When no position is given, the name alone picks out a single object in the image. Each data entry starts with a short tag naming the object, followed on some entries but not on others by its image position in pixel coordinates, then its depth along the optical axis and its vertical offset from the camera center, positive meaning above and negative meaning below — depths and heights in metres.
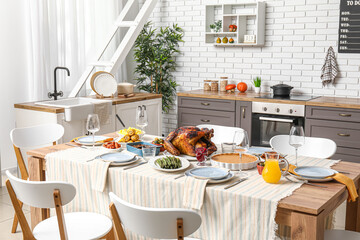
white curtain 5.14 +0.24
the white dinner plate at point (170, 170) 2.41 -0.63
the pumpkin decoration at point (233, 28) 5.72 +0.37
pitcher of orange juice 2.21 -0.58
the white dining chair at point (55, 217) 2.15 -0.91
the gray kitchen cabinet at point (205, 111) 5.39 -0.72
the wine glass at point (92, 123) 2.86 -0.45
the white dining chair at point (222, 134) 3.49 -0.64
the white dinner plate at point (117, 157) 2.61 -0.63
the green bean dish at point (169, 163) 2.45 -0.61
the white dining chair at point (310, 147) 3.04 -0.65
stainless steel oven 4.93 -0.73
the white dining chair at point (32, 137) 3.38 -0.66
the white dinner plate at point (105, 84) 5.09 -0.35
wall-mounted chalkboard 4.98 +0.35
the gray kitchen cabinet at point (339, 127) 4.60 -0.77
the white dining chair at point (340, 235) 2.30 -0.96
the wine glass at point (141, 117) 3.03 -0.43
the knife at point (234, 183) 2.16 -0.65
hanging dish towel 5.20 -0.13
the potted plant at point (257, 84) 5.62 -0.37
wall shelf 5.55 +0.48
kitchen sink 4.36 -0.55
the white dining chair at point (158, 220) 1.72 -0.67
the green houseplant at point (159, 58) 6.23 -0.04
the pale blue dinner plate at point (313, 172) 2.27 -0.62
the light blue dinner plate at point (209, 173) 2.24 -0.63
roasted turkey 2.70 -0.54
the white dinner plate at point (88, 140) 3.10 -0.62
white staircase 5.24 +0.19
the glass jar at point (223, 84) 5.87 -0.38
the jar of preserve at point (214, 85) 5.93 -0.40
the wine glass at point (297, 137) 2.38 -0.44
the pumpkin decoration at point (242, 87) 5.72 -0.41
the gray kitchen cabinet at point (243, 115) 5.24 -0.72
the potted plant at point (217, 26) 5.92 +0.41
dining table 1.89 -0.67
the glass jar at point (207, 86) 5.99 -0.42
